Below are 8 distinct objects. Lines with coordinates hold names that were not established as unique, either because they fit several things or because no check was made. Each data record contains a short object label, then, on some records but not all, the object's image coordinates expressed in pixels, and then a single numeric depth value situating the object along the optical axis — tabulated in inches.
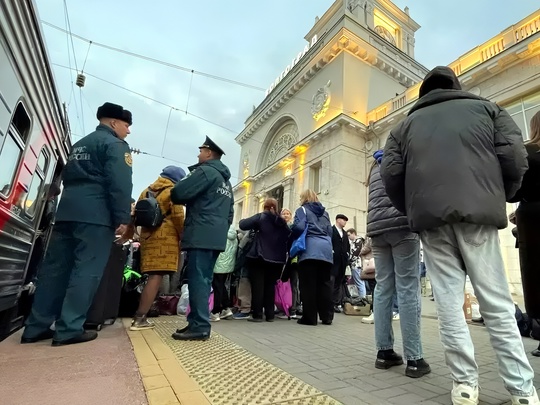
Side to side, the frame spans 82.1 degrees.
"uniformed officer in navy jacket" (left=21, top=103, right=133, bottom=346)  114.1
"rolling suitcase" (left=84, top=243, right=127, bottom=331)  134.7
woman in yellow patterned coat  139.8
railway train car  98.2
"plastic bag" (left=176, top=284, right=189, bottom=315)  205.9
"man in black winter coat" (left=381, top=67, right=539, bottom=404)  69.5
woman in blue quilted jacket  193.2
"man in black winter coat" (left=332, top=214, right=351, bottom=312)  239.1
